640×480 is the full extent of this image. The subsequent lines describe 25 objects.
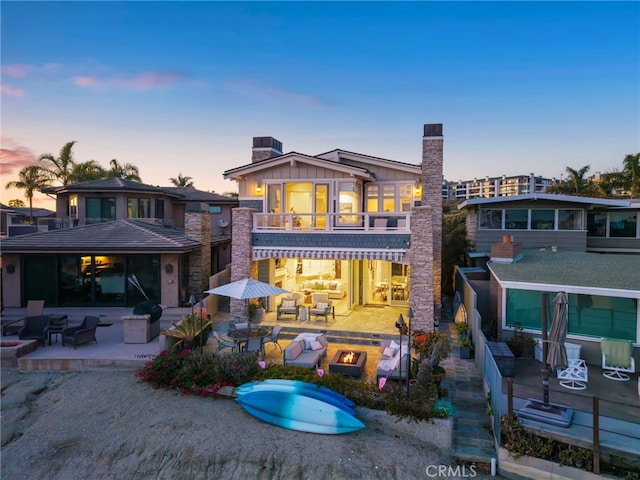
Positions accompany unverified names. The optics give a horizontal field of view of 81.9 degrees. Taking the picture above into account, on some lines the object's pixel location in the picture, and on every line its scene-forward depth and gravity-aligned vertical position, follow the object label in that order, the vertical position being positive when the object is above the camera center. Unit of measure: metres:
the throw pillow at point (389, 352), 12.50 -4.02
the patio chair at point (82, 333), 14.13 -3.92
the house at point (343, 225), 16.06 +0.41
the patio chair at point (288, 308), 17.33 -3.53
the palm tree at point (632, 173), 36.03 +6.18
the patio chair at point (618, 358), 11.59 -3.88
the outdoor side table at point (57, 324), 15.10 -3.86
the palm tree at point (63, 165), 36.87 +6.87
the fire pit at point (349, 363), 11.52 -4.13
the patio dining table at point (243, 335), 13.05 -3.69
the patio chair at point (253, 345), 13.01 -3.96
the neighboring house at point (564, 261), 12.66 -1.15
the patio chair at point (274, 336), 13.99 -3.89
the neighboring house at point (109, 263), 19.10 -1.69
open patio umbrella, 13.14 -2.09
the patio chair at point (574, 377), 10.87 -4.25
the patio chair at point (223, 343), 13.19 -3.97
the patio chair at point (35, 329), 14.47 -3.84
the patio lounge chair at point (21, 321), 15.24 -3.82
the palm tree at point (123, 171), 43.00 +7.34
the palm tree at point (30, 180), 35.06 +4.98
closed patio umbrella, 8.91 -2.55
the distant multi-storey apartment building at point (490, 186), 148.00 +21.35
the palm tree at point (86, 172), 38.06 +6.37
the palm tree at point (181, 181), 56.69 +7.99
